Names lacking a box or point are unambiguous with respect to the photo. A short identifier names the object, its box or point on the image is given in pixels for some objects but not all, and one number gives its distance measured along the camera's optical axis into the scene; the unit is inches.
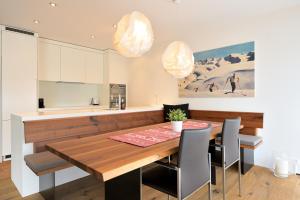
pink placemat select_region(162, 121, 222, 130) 91.9
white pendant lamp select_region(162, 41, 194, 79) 88.3
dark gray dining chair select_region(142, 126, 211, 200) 51.4
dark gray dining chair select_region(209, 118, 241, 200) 73.2
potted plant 81.4
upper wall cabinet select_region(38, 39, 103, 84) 159.6
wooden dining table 41.6
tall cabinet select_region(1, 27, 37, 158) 129.2
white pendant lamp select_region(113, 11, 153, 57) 67.5
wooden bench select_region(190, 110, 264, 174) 107.9
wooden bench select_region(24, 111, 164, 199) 73.2
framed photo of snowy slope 121.9
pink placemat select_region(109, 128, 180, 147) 62.3
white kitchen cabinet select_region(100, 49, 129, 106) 193.5
